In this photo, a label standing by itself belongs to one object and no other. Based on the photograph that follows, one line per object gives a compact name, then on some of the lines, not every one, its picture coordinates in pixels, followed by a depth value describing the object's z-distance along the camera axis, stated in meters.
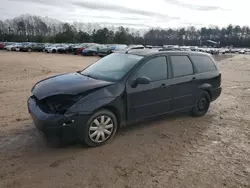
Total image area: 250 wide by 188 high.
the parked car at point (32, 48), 39.47
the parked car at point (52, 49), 36.77
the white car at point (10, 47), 40.38
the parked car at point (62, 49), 36.56
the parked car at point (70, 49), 36.59
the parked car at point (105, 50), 29.38
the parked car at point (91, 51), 30.38
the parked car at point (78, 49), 33.75
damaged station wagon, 3.84
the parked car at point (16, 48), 40.09
